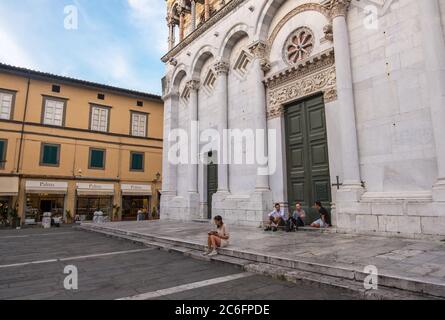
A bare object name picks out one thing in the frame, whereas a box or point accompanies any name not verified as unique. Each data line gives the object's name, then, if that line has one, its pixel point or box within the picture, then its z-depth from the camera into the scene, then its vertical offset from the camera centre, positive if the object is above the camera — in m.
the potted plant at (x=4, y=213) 21.89 -0.51
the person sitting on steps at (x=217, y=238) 7.17 -0.77
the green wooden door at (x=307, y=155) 10.99 +1.93
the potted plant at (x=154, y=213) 28.41 -0.66
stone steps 4.00 -1.14
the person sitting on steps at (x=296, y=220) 10.49 -0.51
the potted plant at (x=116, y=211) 26.95 -0.44
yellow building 23.12 +5.08
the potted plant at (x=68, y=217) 24.70 -0.87
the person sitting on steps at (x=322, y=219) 10.06 -0.46
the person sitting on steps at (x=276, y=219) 10.59 -0.48
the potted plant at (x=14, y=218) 21.36 -0.83
